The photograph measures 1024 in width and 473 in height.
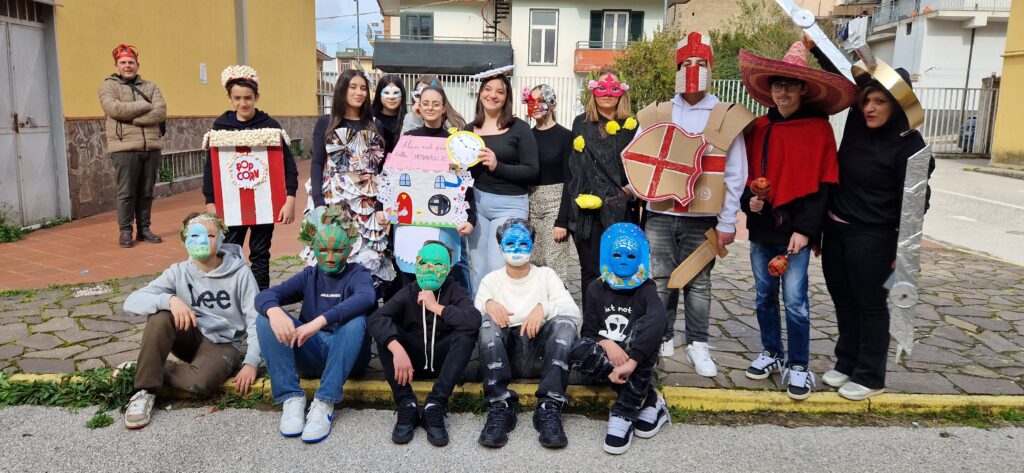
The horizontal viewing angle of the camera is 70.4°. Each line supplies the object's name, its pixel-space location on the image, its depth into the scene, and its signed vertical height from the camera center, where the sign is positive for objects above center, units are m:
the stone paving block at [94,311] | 5.77 -1.52
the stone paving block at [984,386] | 4.48 -1.56
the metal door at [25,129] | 8.65 -0.13
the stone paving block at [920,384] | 4.46 -1.56
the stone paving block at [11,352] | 4.80 -1.55
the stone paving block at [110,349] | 4.85 -1.55
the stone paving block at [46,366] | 4.57 -1.56
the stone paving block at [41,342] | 5.00 -1.55
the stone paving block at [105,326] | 5.41 -1.54
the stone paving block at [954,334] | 5.54 -1.54
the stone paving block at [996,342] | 5.34 -1.55
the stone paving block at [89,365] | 4.64 -1.56
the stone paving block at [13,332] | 5.18 -1.54
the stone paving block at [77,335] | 5.17 -1.54
